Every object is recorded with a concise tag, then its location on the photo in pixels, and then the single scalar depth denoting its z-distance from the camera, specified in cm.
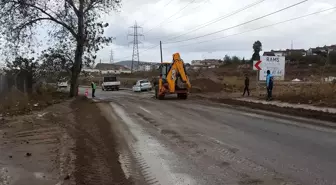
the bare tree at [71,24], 3569
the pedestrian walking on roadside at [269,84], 2615
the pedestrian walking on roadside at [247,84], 3140
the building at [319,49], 11744
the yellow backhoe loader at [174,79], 3172
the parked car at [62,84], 4341
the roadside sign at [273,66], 3303
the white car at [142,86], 5716
